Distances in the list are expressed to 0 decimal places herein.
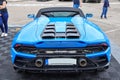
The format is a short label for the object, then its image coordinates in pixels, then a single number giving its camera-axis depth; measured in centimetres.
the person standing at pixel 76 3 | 1314
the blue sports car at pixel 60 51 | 379
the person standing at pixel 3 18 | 744
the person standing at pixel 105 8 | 1237
